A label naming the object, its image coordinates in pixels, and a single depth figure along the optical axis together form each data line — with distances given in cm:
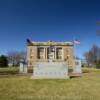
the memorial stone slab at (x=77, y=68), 1597
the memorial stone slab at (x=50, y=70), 949
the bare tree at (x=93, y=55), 4272
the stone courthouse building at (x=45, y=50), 3345
